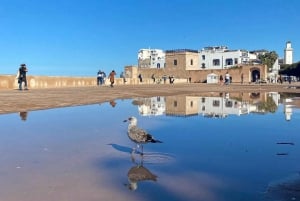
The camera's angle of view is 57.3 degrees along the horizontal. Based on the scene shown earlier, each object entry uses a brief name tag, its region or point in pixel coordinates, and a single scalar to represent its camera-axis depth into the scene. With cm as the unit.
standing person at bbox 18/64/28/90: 2036
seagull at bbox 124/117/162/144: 511
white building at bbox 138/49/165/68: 7398
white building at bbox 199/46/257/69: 6374
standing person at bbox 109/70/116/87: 2872
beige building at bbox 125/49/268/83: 5660
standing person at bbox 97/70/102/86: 3234
